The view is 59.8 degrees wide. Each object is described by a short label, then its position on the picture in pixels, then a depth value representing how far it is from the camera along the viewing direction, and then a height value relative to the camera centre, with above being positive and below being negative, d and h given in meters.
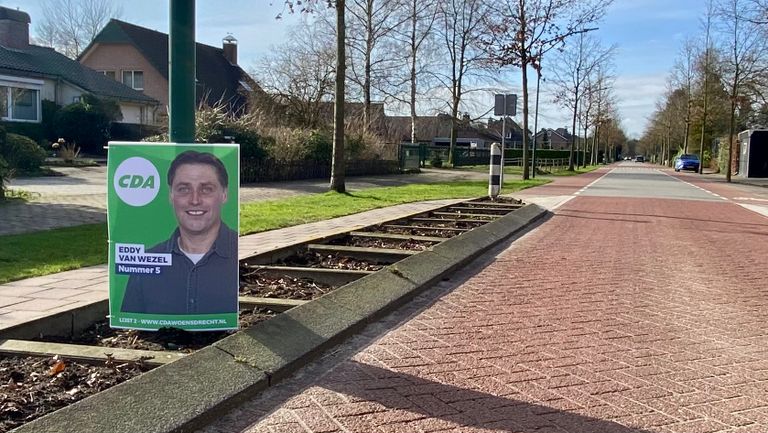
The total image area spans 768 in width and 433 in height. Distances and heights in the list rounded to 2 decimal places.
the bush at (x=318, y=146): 24.80 +0.22
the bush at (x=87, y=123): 30.61 +1.05
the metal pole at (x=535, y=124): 37.25 +2.13
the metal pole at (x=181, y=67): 4.50 +0.55
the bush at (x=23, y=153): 18.73 -0.28
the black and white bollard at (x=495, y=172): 16.16 -0.35
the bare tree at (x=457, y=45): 46.75 +7.94
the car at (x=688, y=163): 61.76 +0.04
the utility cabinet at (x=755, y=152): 43.06 +0.86
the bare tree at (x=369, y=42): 41.06 +6.90
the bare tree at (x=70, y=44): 62.88 +9.54
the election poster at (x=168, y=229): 4.14 -0.51
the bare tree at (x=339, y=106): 17.09 +1.22
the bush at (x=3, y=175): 12.30 -0.59
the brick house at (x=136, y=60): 45.84 +6.08
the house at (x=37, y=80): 30.55 +3.26
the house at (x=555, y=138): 122.59 +4.37
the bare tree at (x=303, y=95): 32.19 +2.80
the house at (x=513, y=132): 62.33 +3.23
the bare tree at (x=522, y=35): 27.42 +5.10
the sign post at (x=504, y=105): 20.45 +1.62
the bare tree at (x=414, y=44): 44.22 +7.53
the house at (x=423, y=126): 45.09 +2.49
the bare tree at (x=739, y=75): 37.22 +5.06
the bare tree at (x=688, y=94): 54.50 +5.98
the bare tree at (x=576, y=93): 47.12 +4.78
